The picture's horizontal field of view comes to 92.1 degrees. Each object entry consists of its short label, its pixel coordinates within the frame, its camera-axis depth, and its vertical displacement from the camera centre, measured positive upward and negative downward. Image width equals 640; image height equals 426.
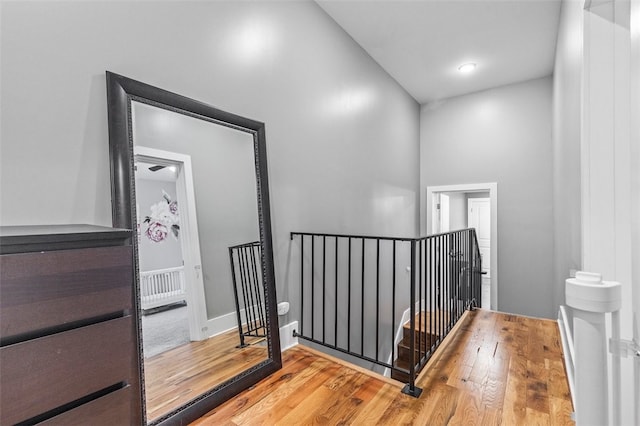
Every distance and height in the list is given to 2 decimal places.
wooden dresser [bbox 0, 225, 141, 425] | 0.72 -0.29
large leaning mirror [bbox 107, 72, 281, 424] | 1.31 -0.17
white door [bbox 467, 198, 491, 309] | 6.57 -0.41
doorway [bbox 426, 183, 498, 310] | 4.09 -0.20
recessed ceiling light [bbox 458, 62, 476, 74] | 3.49 +1.57
